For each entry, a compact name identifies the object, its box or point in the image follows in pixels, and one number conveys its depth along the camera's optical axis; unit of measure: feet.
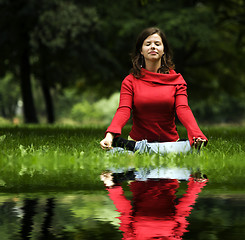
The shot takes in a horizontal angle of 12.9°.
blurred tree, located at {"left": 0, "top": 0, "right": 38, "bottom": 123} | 154.51
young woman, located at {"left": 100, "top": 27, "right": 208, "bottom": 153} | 43.83
